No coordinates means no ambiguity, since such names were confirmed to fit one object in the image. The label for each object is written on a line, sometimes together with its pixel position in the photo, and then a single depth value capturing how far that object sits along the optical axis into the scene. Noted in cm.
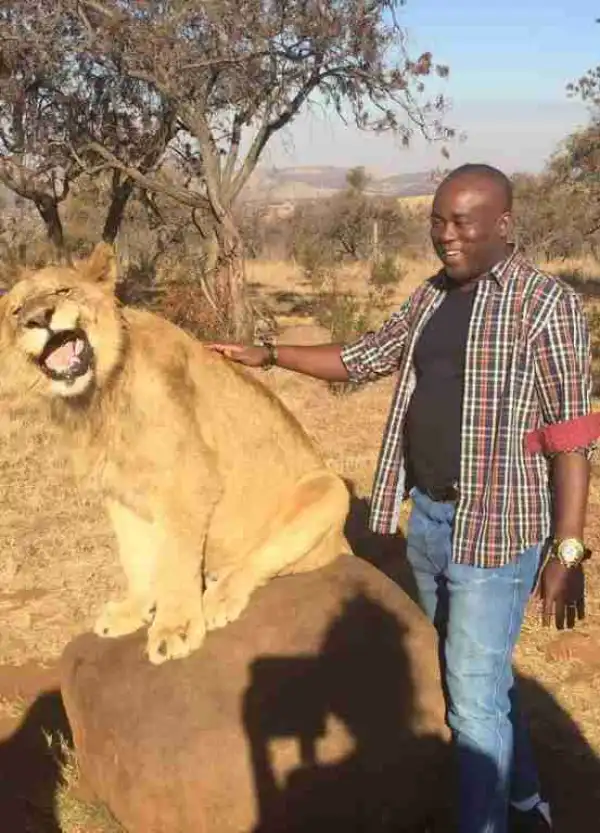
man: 345
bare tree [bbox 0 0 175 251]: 1598
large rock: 391
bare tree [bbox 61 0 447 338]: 1461
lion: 405
